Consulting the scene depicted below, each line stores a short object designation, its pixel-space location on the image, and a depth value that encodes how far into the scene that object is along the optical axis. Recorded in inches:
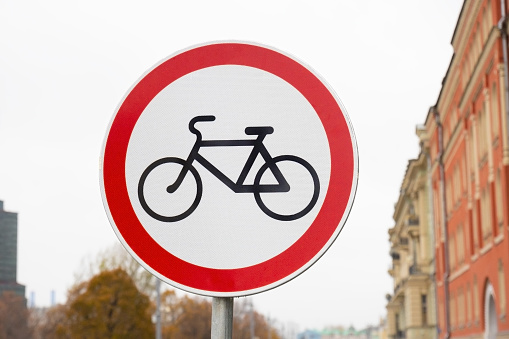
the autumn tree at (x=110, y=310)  2340.1
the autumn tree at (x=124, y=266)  2935.5
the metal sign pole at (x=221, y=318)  101.7
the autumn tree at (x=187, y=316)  3988.7
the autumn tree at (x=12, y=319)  2891.2
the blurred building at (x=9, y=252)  2630.4
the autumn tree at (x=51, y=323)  2354.8
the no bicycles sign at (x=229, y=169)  105.7
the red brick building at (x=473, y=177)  1203.9
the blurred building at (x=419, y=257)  2432.3
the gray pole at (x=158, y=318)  1523.4
